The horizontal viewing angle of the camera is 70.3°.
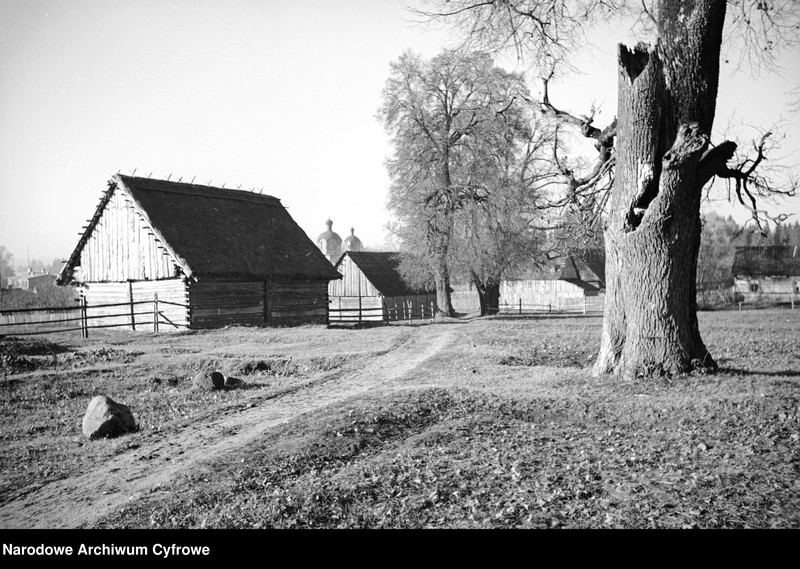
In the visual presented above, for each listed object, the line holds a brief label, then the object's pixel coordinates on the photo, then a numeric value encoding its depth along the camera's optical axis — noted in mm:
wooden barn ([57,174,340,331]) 26391
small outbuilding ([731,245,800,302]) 54594
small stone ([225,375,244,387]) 13186
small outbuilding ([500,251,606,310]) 52500
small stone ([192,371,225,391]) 12766
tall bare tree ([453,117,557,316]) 30672
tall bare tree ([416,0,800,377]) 9961
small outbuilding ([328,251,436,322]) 43906
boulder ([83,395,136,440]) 9250
